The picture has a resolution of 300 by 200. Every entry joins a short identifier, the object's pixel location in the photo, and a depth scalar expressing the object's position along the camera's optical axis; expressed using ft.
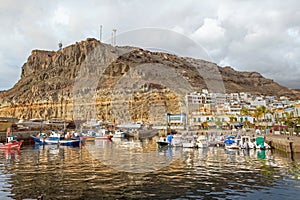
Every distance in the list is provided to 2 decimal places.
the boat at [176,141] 138.84
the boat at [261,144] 113.39
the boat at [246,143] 117.08
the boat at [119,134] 224.12
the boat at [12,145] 123.85
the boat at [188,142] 130.31
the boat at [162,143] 139.23
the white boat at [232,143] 120.00
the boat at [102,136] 208.85
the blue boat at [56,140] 154.40
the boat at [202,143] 128.47
